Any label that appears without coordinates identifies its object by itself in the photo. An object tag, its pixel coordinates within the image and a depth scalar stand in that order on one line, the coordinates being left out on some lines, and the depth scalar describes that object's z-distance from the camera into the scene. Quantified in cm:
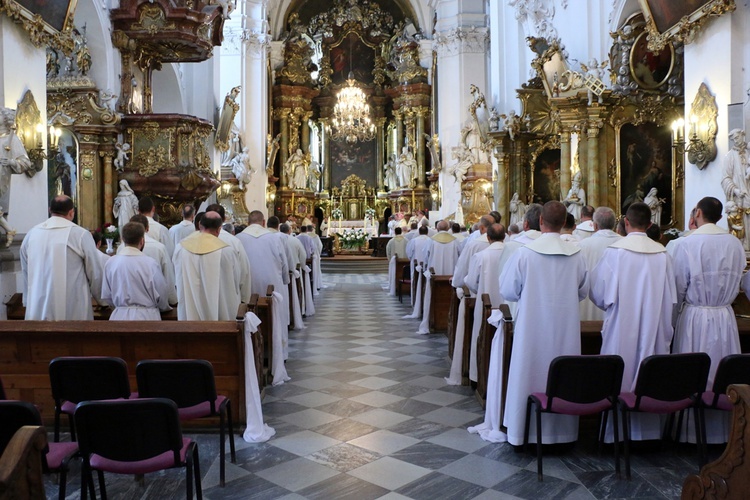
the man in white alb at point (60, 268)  582
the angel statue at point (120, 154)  1138
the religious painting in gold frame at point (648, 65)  1273
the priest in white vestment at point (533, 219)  542
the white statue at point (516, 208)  1644
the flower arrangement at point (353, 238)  2659
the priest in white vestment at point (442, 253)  1197
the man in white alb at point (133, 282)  557
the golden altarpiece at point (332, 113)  2942
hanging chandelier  2566
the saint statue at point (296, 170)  2975
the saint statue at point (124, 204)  1100
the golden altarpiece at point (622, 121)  1277
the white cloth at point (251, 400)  525
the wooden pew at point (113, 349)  522
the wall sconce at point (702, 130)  874
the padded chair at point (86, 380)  418
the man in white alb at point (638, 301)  478
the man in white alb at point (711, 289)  484
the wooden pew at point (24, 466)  212
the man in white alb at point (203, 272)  600
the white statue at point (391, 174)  3022
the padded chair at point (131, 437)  318
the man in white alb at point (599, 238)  605
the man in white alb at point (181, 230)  896
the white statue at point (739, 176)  762
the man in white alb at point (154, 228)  727
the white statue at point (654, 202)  1261
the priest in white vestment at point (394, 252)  1593
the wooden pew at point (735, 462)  266
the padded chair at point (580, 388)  421
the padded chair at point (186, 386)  415
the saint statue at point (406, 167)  2925
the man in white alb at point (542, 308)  475
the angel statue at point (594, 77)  1244
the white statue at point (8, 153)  693
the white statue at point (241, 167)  2184
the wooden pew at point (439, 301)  1038
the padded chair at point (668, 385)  421
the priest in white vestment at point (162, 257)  652
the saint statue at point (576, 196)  1298
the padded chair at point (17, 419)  311
